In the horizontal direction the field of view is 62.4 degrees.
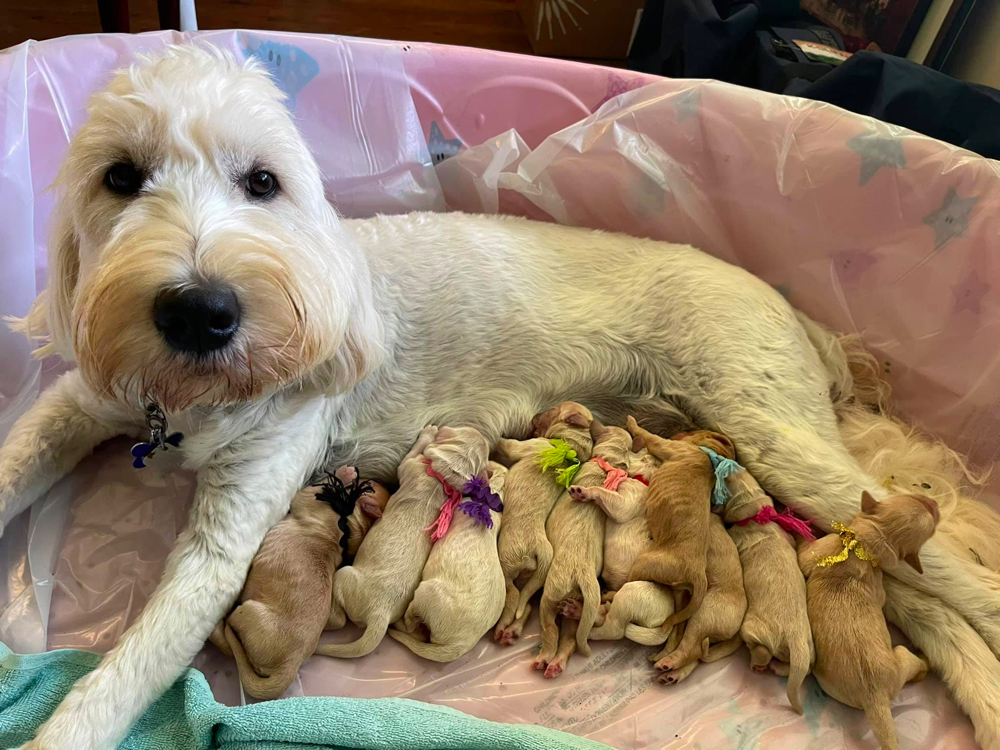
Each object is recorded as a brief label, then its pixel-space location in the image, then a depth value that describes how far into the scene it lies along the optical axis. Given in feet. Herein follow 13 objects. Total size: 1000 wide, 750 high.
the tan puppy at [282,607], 1.82
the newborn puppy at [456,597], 1.91
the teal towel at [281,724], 1.71
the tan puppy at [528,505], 2.05
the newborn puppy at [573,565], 1.98
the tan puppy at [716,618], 1.97
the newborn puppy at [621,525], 2.09
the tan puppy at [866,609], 1.85
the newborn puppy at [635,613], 1.97
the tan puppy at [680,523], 1.97
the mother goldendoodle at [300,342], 1.51
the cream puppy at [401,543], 1.94
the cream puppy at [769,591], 1.92
